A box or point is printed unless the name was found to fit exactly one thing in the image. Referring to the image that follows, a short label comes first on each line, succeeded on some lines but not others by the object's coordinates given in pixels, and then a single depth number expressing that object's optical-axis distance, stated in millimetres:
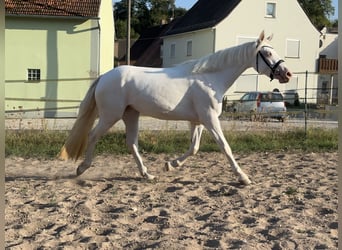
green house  17859
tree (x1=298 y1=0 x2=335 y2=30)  51906
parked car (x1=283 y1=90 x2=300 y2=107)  25344
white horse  5242
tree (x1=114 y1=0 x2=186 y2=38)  53281
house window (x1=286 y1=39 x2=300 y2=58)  29438
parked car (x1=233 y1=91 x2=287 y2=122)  16055
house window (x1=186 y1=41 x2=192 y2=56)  30422
